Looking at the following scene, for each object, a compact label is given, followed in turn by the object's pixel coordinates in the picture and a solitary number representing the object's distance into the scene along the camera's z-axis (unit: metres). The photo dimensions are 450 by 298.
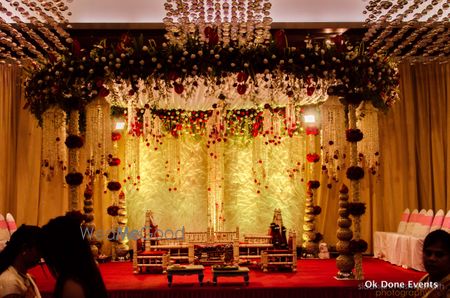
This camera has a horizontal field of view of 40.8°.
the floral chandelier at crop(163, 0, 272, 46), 7.30
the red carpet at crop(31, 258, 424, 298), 6.97
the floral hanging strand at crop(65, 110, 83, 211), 7.64
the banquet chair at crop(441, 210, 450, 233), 8.29
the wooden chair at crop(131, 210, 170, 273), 8.51
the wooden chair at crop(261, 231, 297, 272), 8.56
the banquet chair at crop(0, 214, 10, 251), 8.75
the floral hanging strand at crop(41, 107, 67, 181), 7.83
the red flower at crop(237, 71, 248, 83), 7.34
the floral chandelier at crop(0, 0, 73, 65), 7.02
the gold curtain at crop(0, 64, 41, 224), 10.43
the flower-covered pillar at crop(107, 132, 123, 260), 10.04
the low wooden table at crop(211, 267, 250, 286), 7.19
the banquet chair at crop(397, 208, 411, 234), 9.77
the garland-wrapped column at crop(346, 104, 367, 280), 7.56
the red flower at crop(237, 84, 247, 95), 7.41
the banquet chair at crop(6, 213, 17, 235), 9.12
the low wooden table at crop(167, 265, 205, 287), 7.27
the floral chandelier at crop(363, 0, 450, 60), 7.28
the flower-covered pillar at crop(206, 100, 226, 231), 10.77
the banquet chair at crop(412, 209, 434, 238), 8.84
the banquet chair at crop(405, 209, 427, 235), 9.35
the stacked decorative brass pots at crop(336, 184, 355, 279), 7.55
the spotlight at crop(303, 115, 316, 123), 9.95
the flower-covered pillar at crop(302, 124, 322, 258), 10.50
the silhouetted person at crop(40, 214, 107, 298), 2.67
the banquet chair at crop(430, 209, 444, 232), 8.60
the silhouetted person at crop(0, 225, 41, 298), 3.44
